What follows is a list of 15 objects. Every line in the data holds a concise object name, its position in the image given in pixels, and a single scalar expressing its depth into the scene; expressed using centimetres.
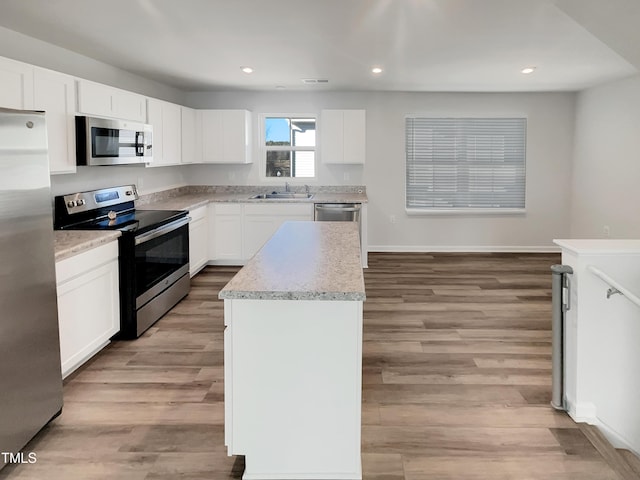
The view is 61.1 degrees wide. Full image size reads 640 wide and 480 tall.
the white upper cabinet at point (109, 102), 402
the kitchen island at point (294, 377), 218
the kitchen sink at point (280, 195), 730
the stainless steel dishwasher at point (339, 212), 667
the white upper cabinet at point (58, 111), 347
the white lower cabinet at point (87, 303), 320
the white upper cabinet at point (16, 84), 310
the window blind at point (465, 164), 778
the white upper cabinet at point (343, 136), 723
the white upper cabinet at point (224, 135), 711
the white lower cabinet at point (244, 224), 677
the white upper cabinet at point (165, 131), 555
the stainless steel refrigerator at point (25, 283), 228
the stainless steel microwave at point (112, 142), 396
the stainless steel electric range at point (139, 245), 402
